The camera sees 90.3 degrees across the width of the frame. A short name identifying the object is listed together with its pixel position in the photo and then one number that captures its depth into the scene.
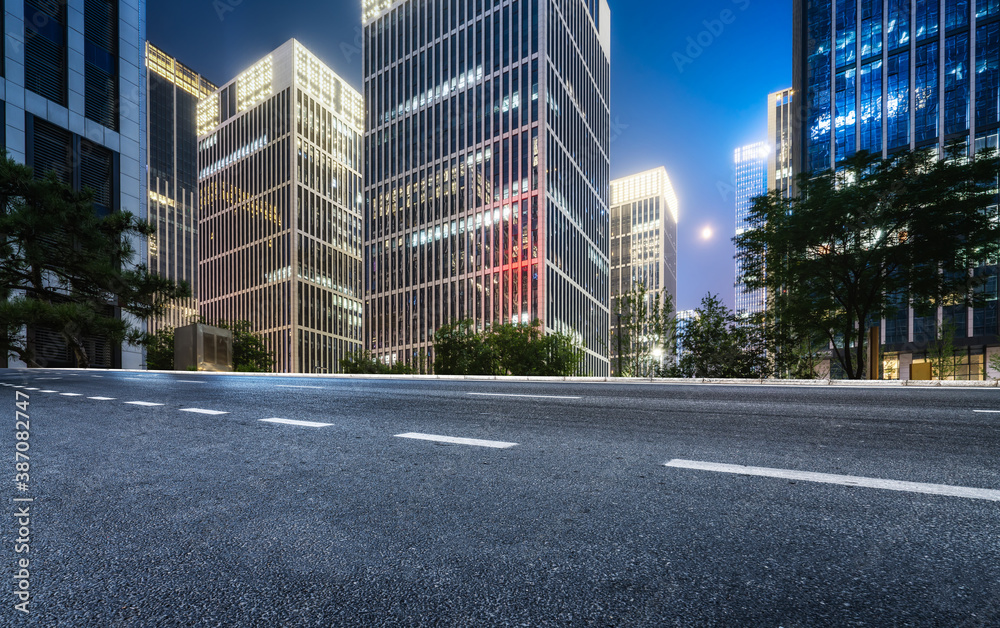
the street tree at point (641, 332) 20.56
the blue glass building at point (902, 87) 50.31
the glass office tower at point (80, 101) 27.94
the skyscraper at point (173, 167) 135.50
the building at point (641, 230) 136.62
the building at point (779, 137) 117.31
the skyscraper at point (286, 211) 90.12
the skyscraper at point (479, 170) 68.69
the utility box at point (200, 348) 29.70
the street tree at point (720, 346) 17.95
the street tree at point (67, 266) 13.91
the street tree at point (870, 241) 15.24
